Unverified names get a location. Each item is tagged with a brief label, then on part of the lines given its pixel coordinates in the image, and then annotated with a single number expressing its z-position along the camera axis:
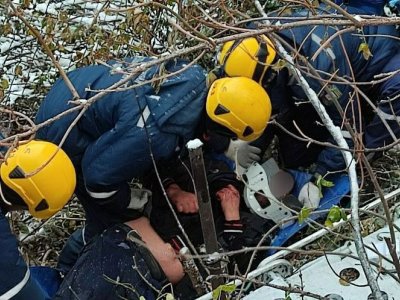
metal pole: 2.71
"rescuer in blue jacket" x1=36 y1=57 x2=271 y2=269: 3.54
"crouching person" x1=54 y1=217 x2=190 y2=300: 3.43
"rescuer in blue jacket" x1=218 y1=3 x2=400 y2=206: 3.96
